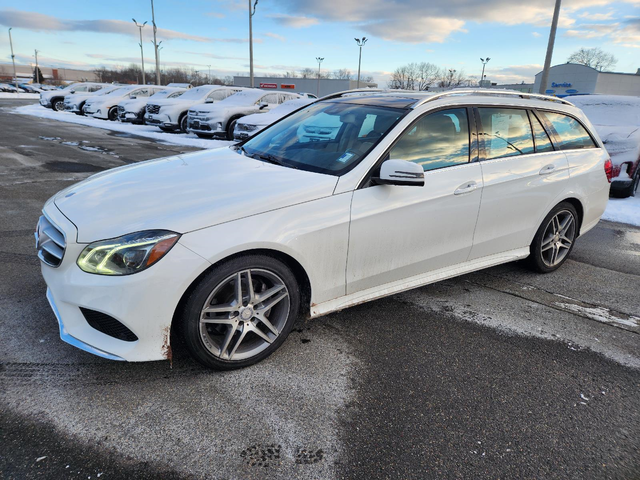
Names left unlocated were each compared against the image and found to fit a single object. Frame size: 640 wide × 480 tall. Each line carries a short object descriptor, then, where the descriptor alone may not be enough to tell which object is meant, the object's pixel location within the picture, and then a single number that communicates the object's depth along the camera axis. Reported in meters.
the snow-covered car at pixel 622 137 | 7.87
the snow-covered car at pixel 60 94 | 25.75
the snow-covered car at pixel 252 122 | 12.97
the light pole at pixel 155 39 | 42.97
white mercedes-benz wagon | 2.44
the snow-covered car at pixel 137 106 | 19.41
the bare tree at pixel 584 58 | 83.50
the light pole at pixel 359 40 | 57.72
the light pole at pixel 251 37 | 29.58
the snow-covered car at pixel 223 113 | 14.66
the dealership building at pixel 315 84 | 81.31
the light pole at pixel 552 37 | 15.72
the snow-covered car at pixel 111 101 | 21.00
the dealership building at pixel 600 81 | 49.31
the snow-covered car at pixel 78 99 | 23.61
